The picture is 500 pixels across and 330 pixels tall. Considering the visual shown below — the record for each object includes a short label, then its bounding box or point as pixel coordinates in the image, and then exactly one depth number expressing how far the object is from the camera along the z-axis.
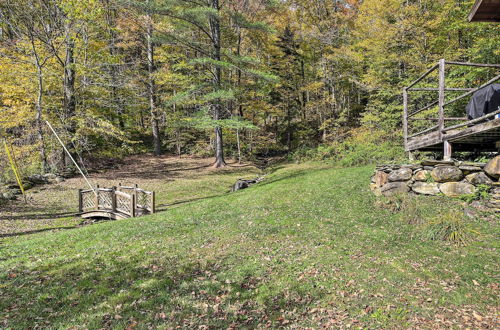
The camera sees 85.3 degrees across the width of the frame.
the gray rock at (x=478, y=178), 7.07
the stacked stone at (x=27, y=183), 14.03
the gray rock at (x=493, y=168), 6.66
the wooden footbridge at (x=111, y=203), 12.45
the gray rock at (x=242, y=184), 16.49
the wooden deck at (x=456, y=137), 6.54
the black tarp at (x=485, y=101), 6.96
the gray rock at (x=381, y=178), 9.42
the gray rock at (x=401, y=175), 8.85
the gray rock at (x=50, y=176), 18.22
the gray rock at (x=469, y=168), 7.27
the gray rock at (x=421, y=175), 8.36
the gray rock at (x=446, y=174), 7.64
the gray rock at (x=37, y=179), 17.12
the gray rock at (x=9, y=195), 13.84
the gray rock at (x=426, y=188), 8.12
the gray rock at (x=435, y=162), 7.72
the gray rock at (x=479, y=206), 6.97
